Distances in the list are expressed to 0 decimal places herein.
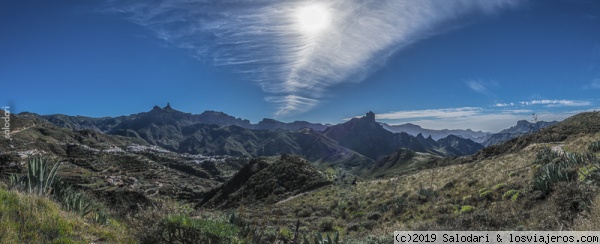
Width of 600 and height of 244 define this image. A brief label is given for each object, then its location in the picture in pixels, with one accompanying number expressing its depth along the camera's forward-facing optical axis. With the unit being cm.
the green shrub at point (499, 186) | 1664
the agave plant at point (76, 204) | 880
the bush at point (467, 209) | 1443
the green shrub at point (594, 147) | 1856
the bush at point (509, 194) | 1425
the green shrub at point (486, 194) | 1610
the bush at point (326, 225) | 1884
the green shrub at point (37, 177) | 927
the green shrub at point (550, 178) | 1219
